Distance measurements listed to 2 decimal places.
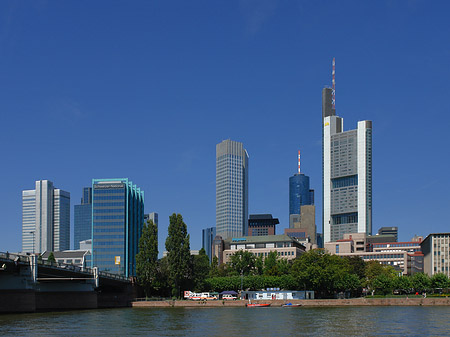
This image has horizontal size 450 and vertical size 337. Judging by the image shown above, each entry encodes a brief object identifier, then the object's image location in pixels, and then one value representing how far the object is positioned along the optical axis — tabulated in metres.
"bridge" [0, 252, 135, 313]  113.12
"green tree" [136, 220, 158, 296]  162.12
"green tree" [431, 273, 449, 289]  176.41
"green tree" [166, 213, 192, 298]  159.75
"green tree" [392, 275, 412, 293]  180.88
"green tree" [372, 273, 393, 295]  181.12
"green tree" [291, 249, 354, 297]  171.50
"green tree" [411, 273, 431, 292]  179.12
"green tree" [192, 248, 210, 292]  169.00
